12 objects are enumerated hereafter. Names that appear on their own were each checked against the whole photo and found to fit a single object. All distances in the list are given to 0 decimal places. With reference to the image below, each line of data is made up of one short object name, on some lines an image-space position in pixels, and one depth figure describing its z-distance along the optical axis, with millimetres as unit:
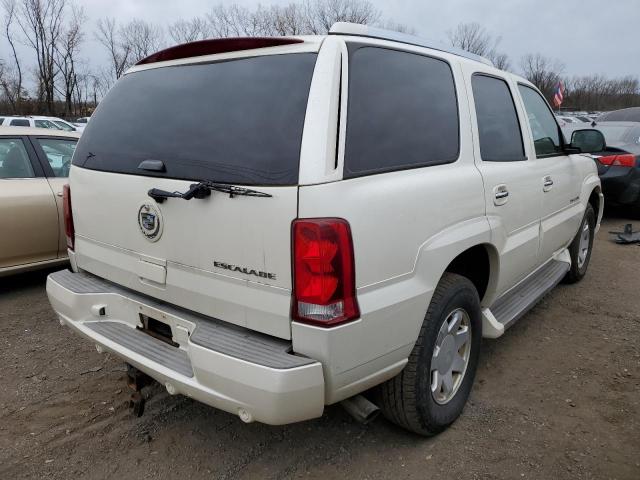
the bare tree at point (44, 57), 34719
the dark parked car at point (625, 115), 10781
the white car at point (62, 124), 20253
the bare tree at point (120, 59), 37906
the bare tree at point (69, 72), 36406
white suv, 1938
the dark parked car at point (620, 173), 7629
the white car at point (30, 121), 18109
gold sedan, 4551
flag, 22750
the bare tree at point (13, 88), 37281
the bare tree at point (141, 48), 37688
